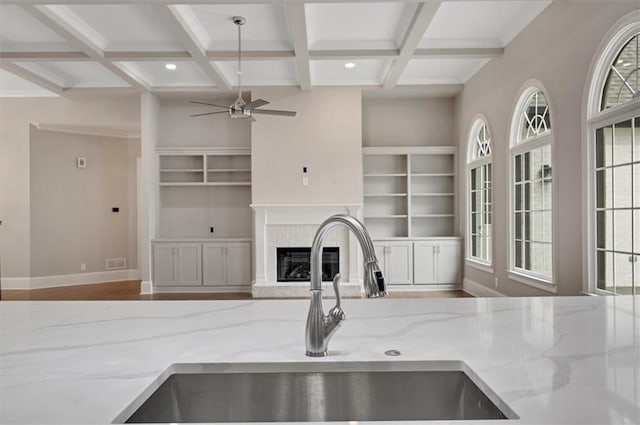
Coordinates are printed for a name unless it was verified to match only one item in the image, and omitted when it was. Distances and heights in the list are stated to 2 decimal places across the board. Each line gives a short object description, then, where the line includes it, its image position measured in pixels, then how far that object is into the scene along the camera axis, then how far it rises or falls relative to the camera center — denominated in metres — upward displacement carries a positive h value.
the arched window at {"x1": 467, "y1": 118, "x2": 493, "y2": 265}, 5.92 +0.30
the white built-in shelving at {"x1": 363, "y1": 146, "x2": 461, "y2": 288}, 7.11 +0.38
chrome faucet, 0.89 -0.19
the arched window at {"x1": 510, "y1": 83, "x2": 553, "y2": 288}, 4.31 +0.27
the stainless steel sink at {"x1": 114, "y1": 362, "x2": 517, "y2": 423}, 0.86 -0.34
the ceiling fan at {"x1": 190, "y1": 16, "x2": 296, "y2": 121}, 4.47 +1.17
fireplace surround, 6.47 -0.25
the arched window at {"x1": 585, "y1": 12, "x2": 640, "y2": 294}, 3.14 +0.40
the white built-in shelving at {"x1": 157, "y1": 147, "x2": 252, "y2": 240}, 7.23 +0.30
